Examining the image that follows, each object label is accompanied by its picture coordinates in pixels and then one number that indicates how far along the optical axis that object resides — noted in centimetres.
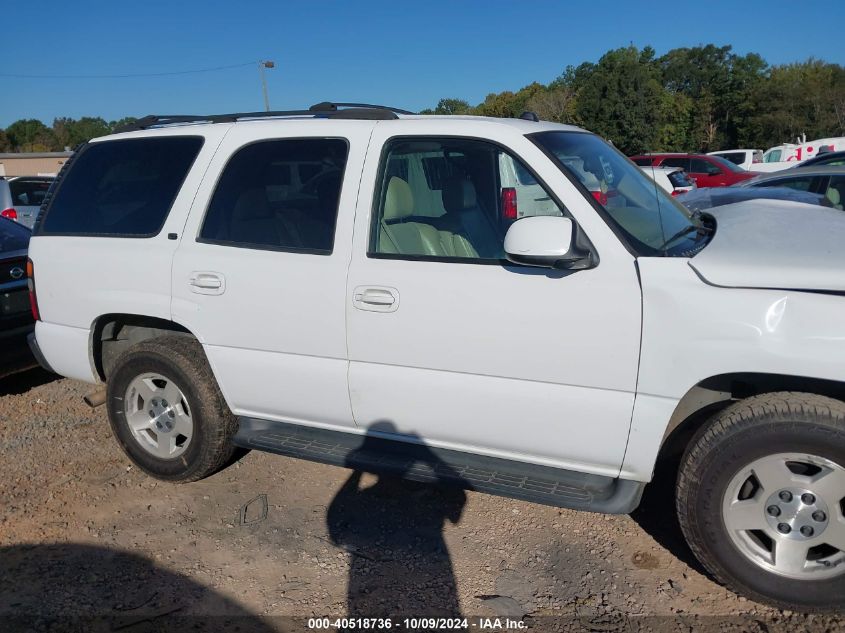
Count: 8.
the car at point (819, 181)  759
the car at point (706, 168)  1817
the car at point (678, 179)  964
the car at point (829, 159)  1159
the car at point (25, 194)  1040
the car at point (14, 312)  514
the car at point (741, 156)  2573
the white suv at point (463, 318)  266
